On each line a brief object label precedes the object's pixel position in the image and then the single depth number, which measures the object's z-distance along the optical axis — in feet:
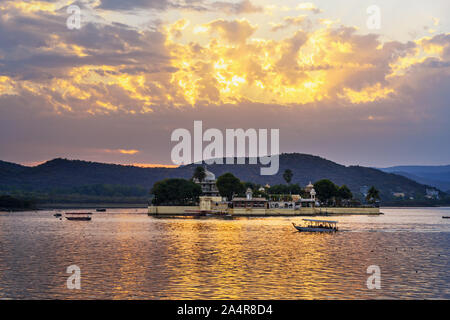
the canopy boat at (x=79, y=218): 536.91
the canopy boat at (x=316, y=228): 358.45
